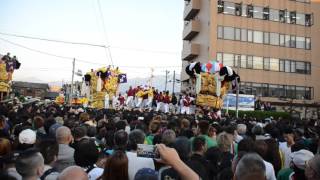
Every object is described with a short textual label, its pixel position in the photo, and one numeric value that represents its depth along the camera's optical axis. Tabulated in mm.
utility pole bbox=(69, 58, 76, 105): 57253
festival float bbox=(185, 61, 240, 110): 19703
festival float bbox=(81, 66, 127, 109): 26156
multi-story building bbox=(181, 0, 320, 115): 51406
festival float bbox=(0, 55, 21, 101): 20766
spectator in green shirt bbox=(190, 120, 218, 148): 8336
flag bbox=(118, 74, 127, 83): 27269
